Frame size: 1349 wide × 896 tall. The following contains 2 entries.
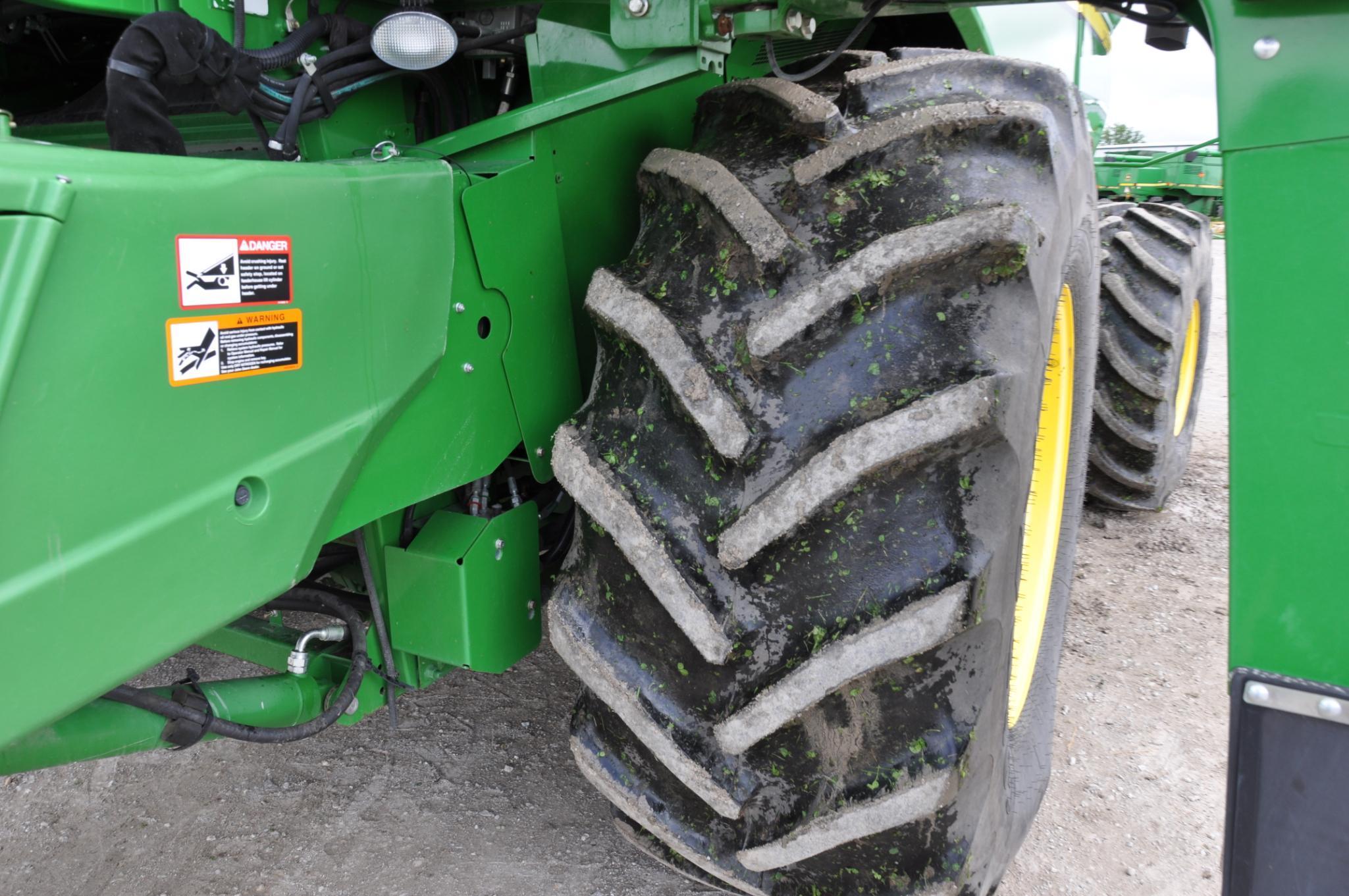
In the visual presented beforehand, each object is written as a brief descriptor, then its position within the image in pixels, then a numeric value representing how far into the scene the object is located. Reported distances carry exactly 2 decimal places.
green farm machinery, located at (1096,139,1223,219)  8.47
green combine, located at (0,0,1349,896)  0.89
